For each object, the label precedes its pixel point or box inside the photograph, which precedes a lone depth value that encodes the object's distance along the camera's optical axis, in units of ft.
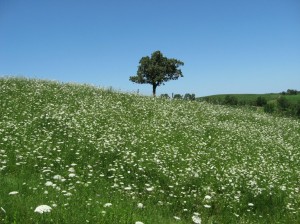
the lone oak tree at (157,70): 186.91
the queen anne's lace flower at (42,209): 20.26
